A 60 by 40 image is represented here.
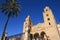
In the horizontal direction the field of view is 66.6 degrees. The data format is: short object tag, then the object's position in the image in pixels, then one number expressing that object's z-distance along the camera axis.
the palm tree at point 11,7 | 15.45
